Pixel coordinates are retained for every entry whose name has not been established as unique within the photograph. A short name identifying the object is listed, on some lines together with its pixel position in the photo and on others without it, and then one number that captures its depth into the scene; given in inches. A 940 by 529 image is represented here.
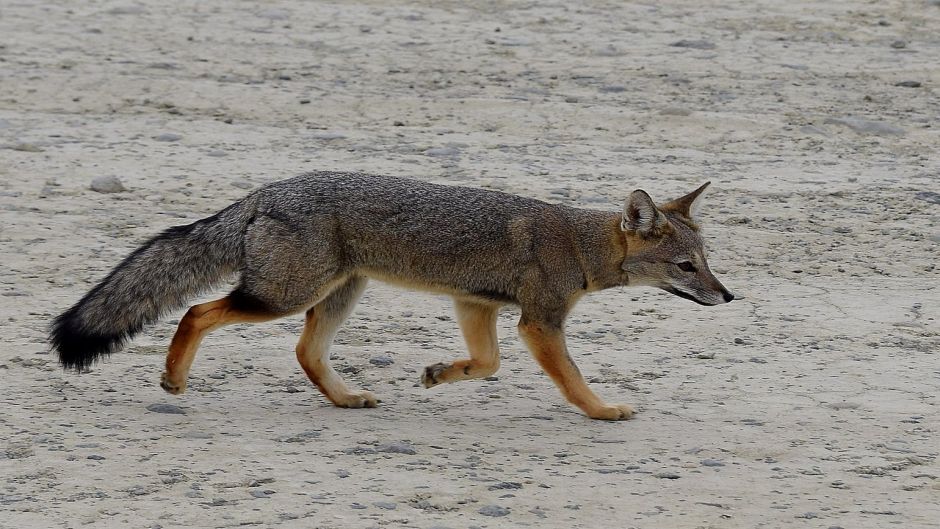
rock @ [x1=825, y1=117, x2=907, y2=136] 895.1
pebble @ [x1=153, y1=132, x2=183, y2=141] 833.5
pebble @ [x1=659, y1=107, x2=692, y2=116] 909.8
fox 488.1
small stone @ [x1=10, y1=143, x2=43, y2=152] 800.9
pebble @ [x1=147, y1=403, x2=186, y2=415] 486.9
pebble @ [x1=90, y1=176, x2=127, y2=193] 745.0
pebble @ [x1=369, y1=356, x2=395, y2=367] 555.8
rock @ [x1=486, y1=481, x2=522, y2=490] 424.8
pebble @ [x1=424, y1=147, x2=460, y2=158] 825.5
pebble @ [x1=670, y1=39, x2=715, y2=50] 1066.1
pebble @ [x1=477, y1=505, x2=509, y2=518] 403.2
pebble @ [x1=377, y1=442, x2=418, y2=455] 456.4
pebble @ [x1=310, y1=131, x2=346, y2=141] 857.5
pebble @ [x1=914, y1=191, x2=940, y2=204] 780.0
